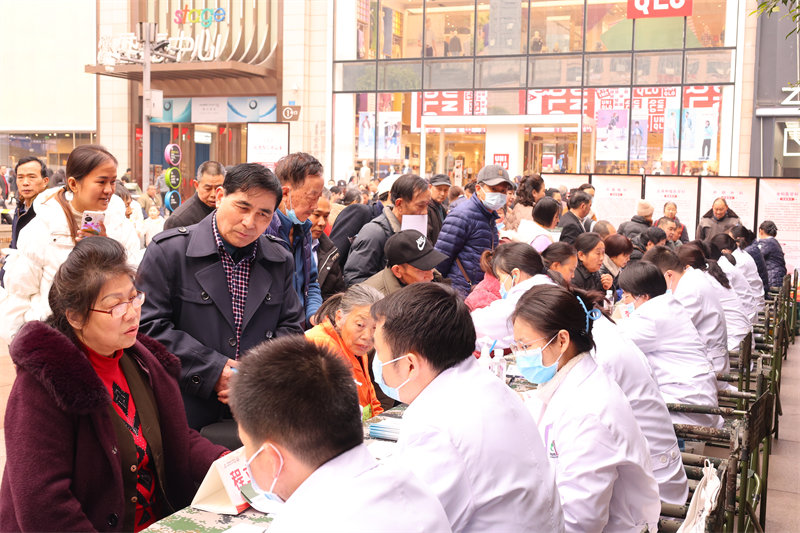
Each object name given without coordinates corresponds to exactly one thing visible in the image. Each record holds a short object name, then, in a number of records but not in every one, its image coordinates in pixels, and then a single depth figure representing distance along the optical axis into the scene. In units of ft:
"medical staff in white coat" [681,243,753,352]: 26.67
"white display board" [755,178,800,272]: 43.14
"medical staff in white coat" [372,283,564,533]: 7.42
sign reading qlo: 69.36
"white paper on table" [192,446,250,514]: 8.92
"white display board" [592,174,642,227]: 45.85
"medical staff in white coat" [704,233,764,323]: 31.32
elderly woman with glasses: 7.96
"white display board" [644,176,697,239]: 45.42
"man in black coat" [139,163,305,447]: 11.16
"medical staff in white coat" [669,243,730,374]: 21.81
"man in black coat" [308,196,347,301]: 17.54
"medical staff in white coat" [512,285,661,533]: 9.21
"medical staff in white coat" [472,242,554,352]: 17.76
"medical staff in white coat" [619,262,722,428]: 17.29
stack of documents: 11.69
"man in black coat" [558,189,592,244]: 29.30
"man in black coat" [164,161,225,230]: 17.01
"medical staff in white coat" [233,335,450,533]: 5.37
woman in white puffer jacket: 13.70
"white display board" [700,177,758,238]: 44.14
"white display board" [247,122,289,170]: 46.03
